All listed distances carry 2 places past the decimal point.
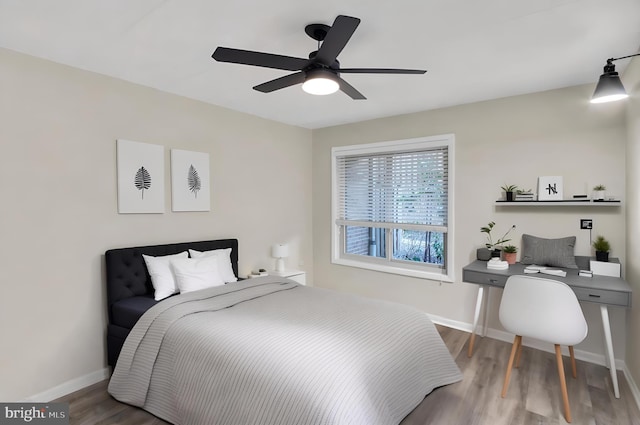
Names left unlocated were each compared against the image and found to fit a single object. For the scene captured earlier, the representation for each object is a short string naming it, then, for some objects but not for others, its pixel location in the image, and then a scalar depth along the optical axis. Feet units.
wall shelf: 9.20
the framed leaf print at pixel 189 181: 10.82
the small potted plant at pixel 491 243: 11.10
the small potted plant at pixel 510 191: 10.93
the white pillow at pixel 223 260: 10.72
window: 12.87
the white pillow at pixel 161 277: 9.27
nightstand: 13.56
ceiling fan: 5.62
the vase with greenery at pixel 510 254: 10.75
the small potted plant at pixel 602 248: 9.29
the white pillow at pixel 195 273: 9.47
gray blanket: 5.48
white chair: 7.26
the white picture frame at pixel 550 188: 10.21
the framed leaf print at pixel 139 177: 9.48
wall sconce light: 6.93
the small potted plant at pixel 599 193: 9.36
